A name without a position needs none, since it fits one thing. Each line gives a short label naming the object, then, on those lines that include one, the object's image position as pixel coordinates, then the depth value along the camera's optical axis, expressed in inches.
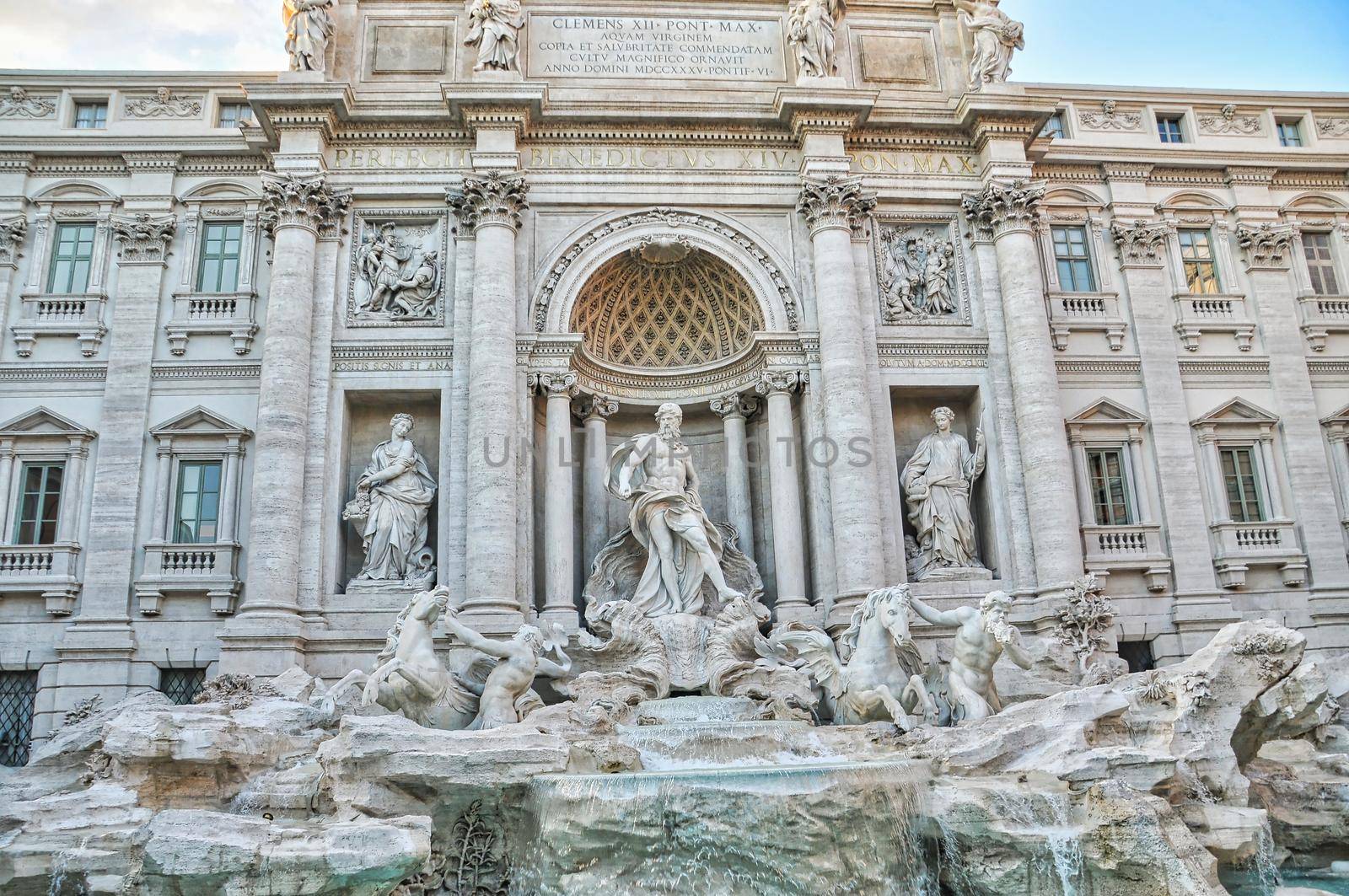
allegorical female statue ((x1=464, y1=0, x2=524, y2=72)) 799.1
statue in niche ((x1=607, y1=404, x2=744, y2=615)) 708.0
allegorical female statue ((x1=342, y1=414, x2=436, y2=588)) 730.8
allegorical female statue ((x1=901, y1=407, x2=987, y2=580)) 759.1
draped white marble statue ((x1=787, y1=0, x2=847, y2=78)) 821.9
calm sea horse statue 577.9
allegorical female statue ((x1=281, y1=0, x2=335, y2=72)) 789.2
